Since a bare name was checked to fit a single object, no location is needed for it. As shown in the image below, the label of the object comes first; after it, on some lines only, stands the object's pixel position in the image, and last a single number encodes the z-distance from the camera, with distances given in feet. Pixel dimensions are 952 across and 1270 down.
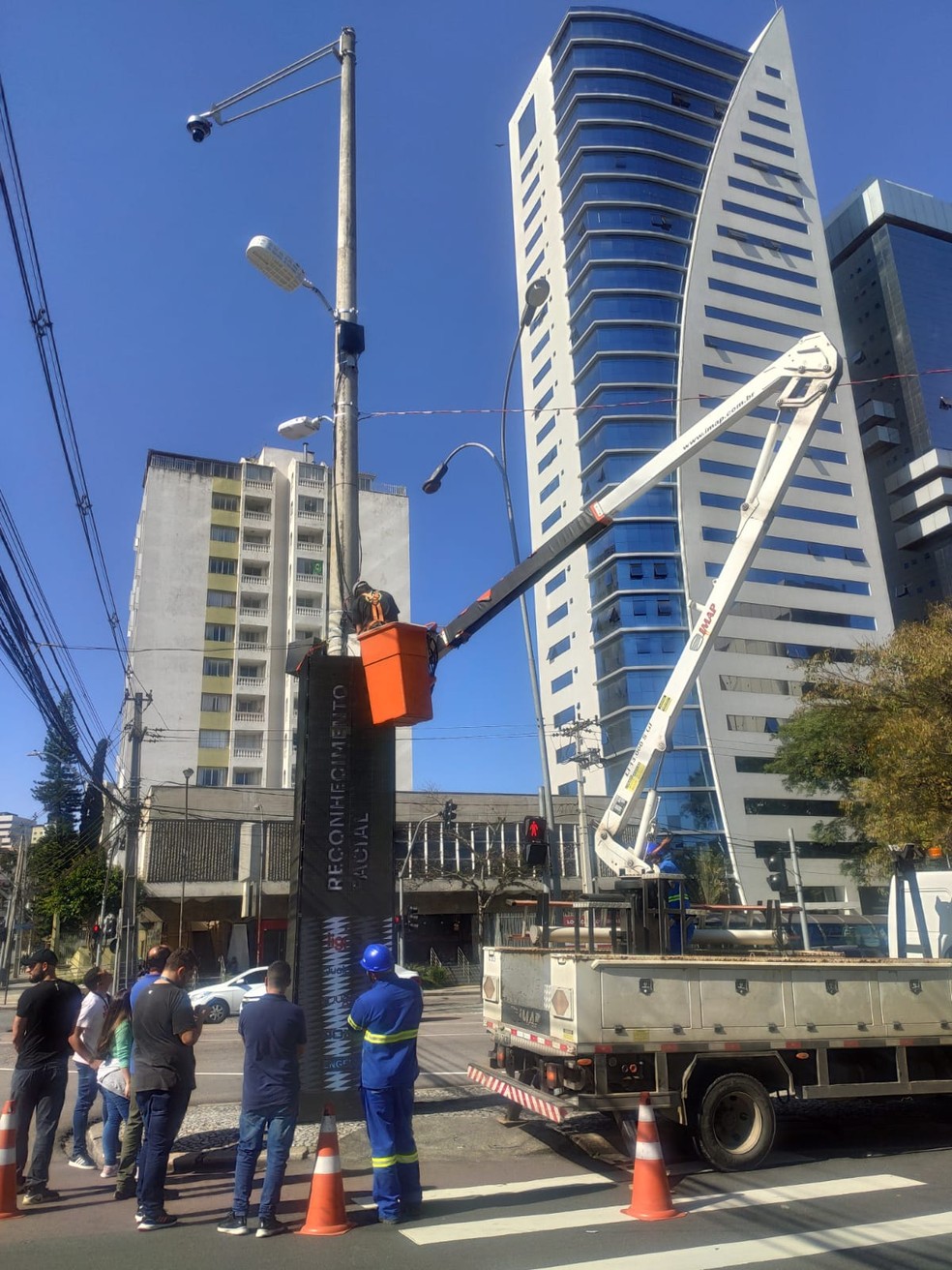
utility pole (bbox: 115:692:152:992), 82.94
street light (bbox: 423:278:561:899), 55.52
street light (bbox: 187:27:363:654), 30.50
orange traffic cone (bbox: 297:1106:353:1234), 18.66
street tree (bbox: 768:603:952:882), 59.88
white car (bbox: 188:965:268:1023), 76.69
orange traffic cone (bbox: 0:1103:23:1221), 20.03
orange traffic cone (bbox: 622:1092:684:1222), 19.83
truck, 24.56
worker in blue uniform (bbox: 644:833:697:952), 34.50
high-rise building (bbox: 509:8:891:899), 225.15
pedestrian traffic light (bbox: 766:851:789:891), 52.39
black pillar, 27.63
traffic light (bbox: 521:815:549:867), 41.42
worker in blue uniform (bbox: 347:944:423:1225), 19.56
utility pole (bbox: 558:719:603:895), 120.67
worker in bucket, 29.01
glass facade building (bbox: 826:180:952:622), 283.38
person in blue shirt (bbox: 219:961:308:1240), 18.84
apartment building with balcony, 201.57
